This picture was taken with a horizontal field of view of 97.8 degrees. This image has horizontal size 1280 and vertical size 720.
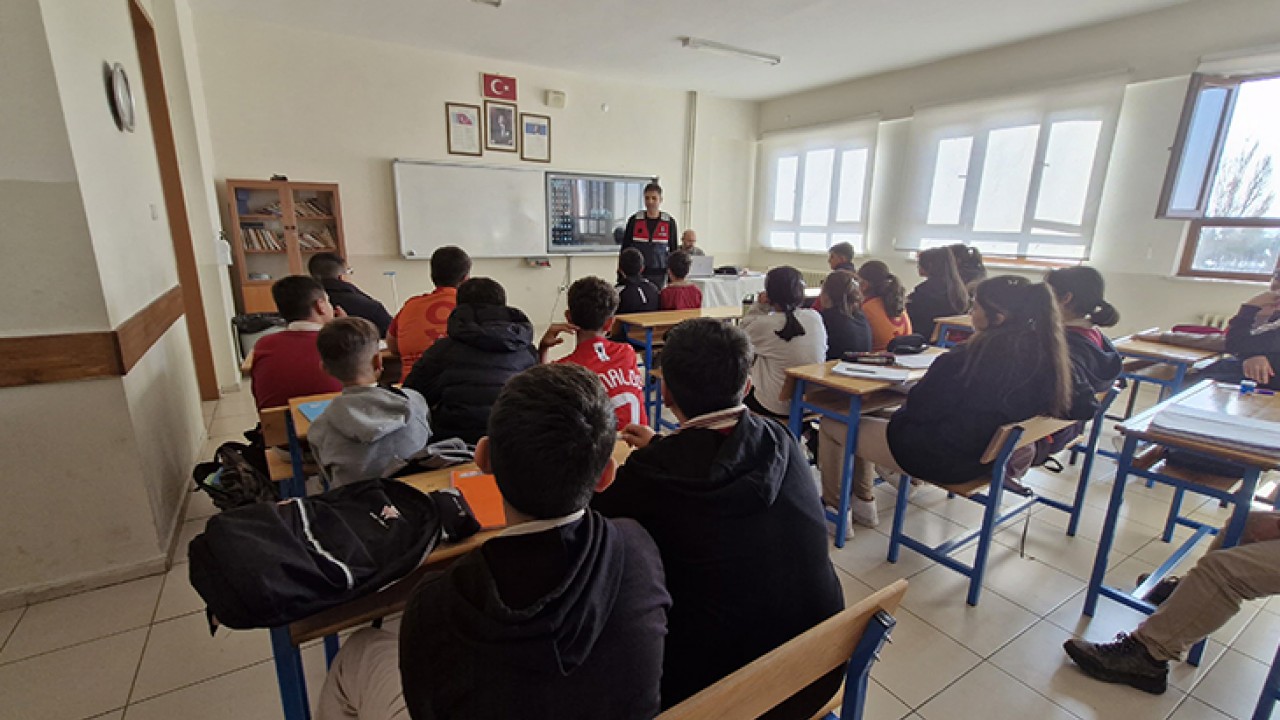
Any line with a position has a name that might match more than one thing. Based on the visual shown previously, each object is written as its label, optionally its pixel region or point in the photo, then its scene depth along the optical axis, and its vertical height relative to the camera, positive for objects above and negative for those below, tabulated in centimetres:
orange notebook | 122 -63
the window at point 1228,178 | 408 +45
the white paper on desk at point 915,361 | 253 -60
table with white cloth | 571 -66
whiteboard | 588 +10
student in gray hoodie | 153 -56
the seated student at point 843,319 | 289 -46
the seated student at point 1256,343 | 267 -50
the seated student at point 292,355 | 221 -54
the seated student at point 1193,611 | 151 -103
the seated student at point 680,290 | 410 -47
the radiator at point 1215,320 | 416 -60
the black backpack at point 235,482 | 220 -104
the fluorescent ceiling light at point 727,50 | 536 +171
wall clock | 233 +48
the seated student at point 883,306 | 313 -41
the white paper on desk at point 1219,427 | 156 -54
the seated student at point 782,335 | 265 -50
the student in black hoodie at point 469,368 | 191 -50
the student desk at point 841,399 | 227 -75
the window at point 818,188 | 694 +52
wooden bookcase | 491 -15
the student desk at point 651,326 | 353 -64
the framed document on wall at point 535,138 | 639 +93
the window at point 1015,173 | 492 +58
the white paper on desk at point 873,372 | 233 -59
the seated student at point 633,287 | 390 -43
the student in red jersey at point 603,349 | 211 -47
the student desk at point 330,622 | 104 -74
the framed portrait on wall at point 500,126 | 618 +102
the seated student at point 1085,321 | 215 -34
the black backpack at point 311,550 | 85 -55
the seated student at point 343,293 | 317 -43
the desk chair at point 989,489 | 193 -91
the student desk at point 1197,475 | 156 -69
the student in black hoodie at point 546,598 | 68 -46
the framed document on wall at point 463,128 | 596 +95
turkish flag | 605 +141
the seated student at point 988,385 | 187 -51
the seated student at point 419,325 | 264 -50
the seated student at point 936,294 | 365 -40
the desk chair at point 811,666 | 74 -62
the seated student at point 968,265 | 401 -23
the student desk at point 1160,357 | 286 -60
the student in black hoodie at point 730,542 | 99 -56
